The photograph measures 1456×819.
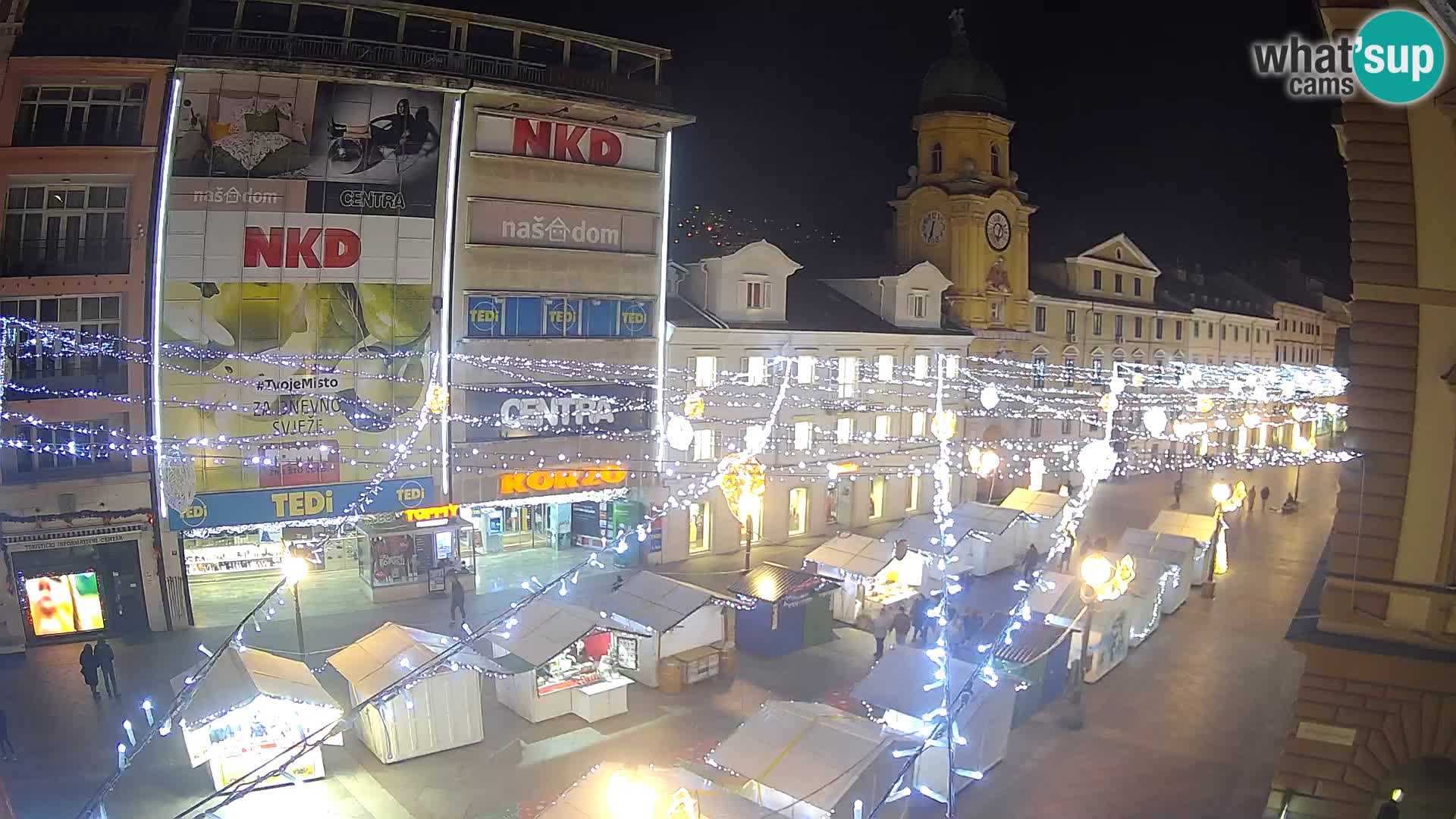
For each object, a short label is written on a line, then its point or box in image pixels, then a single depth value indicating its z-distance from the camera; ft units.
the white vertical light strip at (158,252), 69.92
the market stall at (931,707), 48.65
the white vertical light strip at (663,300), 89.66
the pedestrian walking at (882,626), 67.72
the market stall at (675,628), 61.72
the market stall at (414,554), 79.20
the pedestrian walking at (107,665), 58.85
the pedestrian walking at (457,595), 72.64
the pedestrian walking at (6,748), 50.39
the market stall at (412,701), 50.93
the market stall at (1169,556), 77.61
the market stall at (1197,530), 85.20
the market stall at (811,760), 41.29
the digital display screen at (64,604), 68.85
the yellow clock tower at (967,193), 117.91
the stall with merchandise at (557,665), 57.00
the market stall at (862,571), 75.61
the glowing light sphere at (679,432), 71.92
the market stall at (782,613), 68.23
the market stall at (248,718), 47.52
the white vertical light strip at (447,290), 78.79
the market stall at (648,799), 36.78
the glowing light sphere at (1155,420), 90.48
